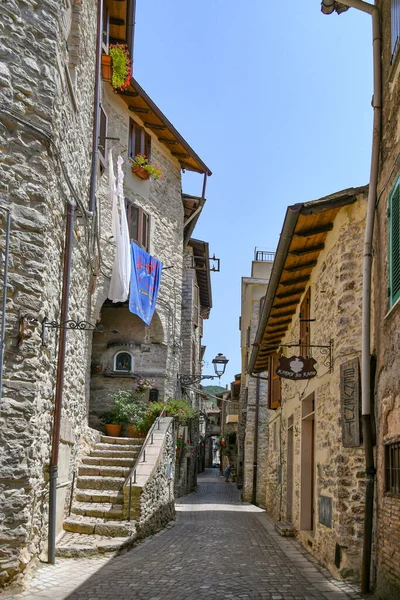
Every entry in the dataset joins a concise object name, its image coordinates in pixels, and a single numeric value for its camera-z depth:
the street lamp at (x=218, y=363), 18.22
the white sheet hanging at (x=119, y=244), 13.95
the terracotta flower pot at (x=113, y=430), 15.45
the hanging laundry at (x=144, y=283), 16.06
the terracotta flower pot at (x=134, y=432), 14.92
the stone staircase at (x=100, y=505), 9.02
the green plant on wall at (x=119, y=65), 14.95
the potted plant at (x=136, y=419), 14.91
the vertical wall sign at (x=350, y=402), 7.37
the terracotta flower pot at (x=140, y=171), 17.83
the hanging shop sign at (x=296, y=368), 9.29
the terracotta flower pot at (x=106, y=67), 14.79
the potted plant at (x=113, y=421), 15.46
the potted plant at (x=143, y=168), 17.85
